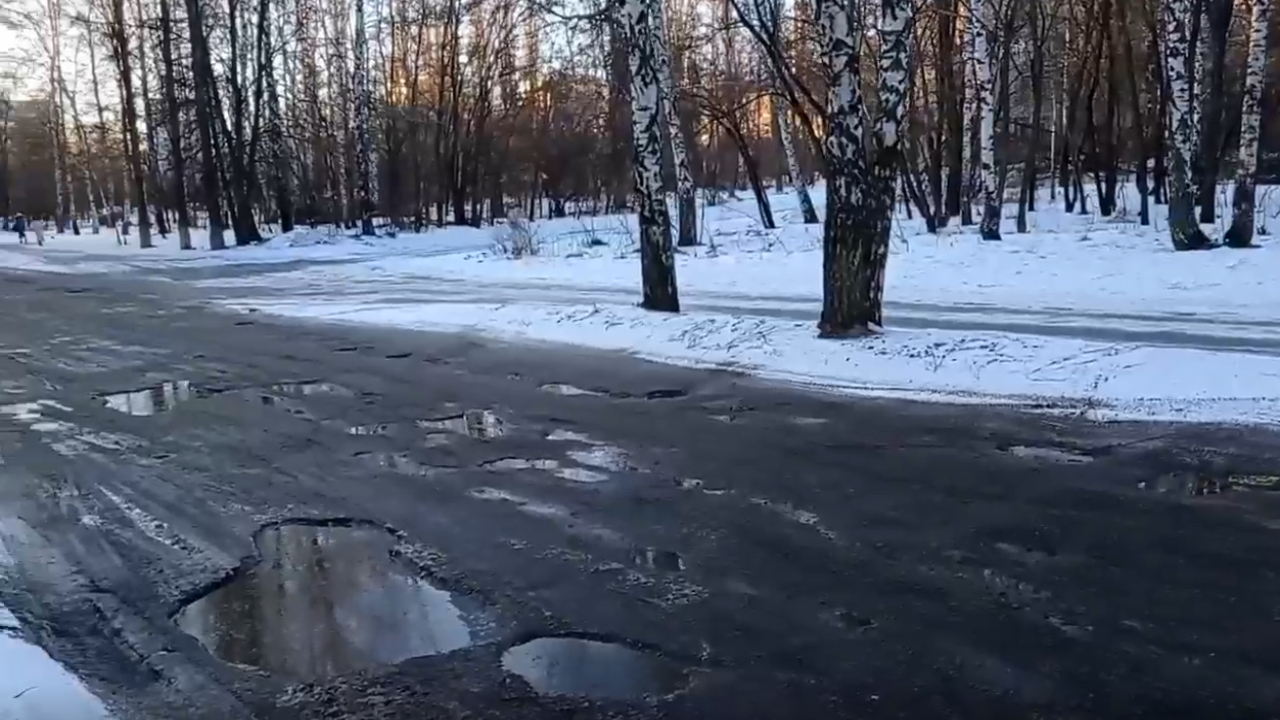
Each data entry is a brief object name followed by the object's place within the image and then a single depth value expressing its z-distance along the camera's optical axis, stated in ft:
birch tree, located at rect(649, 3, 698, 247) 81.92
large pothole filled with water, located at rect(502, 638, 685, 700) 13.85
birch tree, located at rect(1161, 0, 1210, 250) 62.34
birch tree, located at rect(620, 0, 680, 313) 46.57
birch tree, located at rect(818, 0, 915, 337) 38.04
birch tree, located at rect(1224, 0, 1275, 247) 61.00
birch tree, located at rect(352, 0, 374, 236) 119.34
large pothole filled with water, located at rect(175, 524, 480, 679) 15.01
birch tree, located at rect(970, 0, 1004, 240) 76.43
